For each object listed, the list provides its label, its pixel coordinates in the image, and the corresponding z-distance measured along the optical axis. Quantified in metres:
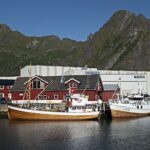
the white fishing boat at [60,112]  43.07
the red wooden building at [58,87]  51.28
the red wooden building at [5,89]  59.34
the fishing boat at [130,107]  46.02
